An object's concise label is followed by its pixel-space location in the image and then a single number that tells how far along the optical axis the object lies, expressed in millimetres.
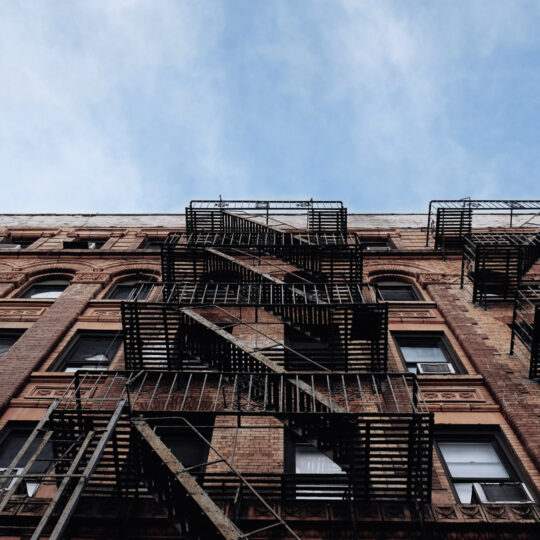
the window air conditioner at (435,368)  12641
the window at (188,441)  9914
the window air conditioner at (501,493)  8672
